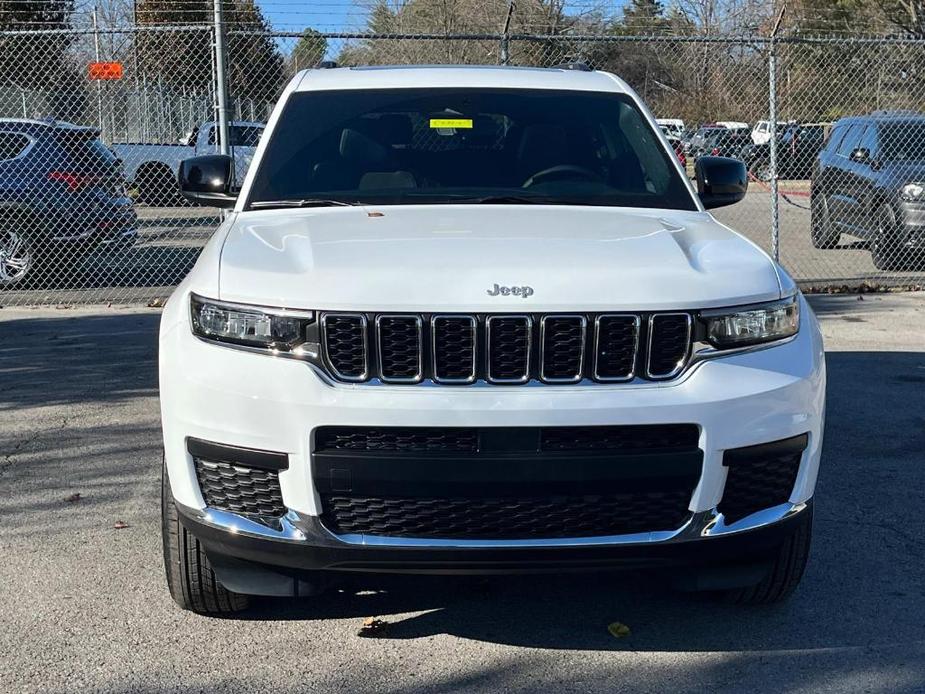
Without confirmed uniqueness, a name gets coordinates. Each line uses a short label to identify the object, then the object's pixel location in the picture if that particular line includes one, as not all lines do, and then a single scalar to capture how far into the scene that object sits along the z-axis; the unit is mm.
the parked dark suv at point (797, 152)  20859
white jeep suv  3480
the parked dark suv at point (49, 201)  12227
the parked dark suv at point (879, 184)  12945
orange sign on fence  17016
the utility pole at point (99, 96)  19475
